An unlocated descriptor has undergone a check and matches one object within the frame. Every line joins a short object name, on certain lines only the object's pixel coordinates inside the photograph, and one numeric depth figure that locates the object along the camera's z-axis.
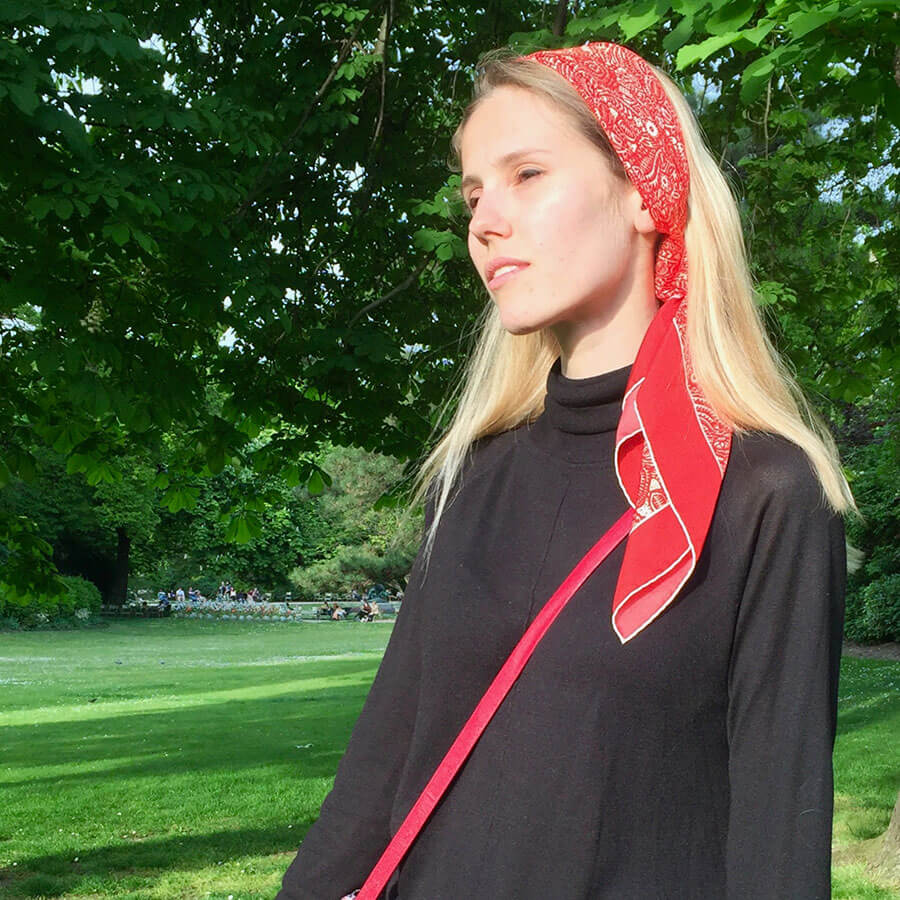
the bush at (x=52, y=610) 41.56
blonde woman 1.50
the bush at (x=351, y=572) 52.69
